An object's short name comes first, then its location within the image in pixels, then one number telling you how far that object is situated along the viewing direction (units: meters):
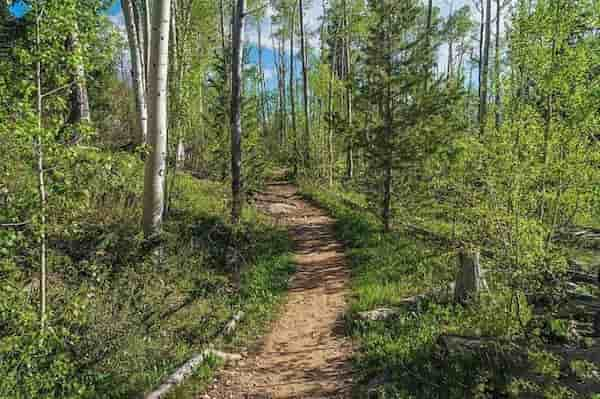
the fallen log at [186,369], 3.75
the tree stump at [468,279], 5.33
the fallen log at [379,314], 5.46
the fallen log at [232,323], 5.34
